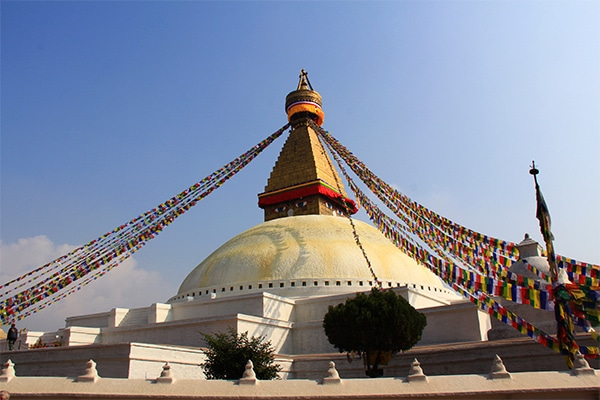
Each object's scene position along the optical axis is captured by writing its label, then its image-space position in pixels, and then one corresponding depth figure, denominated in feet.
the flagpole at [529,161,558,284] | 33.01
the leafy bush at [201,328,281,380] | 37.96
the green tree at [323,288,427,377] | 40.16
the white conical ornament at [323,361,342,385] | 25.79
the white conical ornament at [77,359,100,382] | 28.32
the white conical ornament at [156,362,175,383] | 27.17
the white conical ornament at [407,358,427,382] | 25.26
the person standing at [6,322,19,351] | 56.49
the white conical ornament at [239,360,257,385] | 26.53
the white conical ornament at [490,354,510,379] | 24.89
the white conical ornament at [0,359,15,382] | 29.78
